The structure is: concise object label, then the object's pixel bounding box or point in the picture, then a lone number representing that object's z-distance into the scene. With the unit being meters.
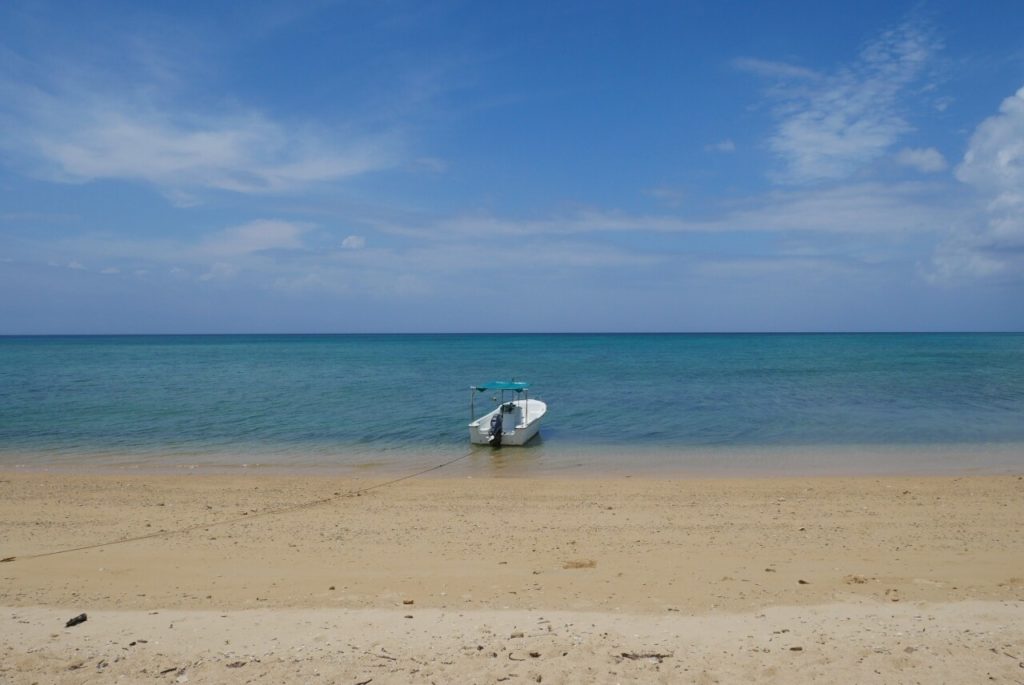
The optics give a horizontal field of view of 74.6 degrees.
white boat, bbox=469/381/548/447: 22.05
